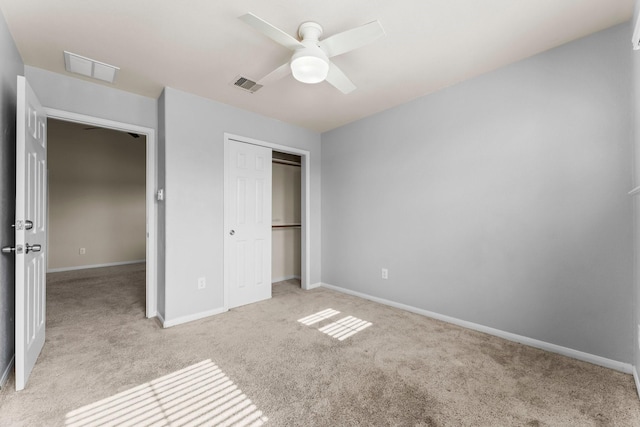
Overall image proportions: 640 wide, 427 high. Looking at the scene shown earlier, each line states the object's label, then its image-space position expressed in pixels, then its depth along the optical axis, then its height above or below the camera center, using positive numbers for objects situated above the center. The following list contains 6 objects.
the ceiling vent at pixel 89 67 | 2.21 +1.30
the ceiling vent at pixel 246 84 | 2.58 +1.30
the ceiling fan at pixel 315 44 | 1.59 +1.08
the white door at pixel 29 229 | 1.65 -0.06
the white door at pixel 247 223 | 3.27 -0.08
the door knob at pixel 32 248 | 1.75 -0.19
